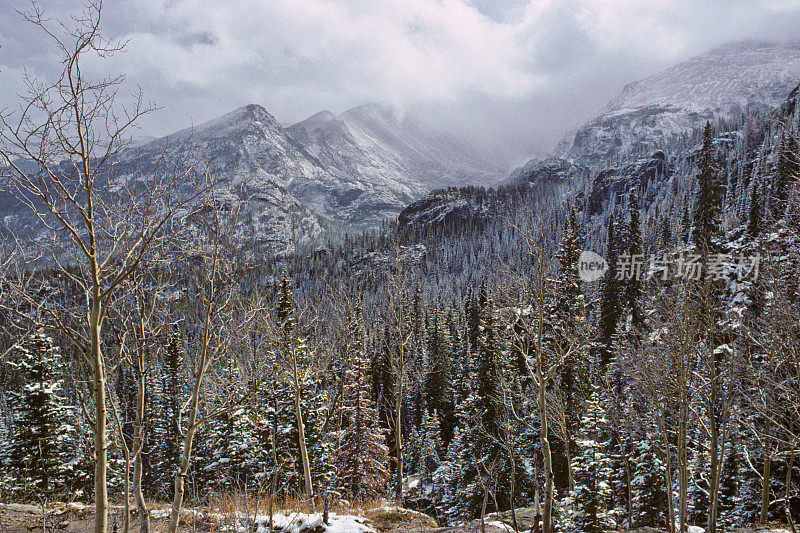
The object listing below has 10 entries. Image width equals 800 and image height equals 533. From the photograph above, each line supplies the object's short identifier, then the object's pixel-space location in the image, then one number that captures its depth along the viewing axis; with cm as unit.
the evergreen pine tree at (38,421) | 2241
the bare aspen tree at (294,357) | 1577
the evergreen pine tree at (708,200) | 3889
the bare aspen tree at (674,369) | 1344
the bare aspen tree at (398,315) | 1655
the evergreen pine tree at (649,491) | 2130
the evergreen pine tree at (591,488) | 1855
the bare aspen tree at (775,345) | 1155
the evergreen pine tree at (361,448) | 2136
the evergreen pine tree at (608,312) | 4047
